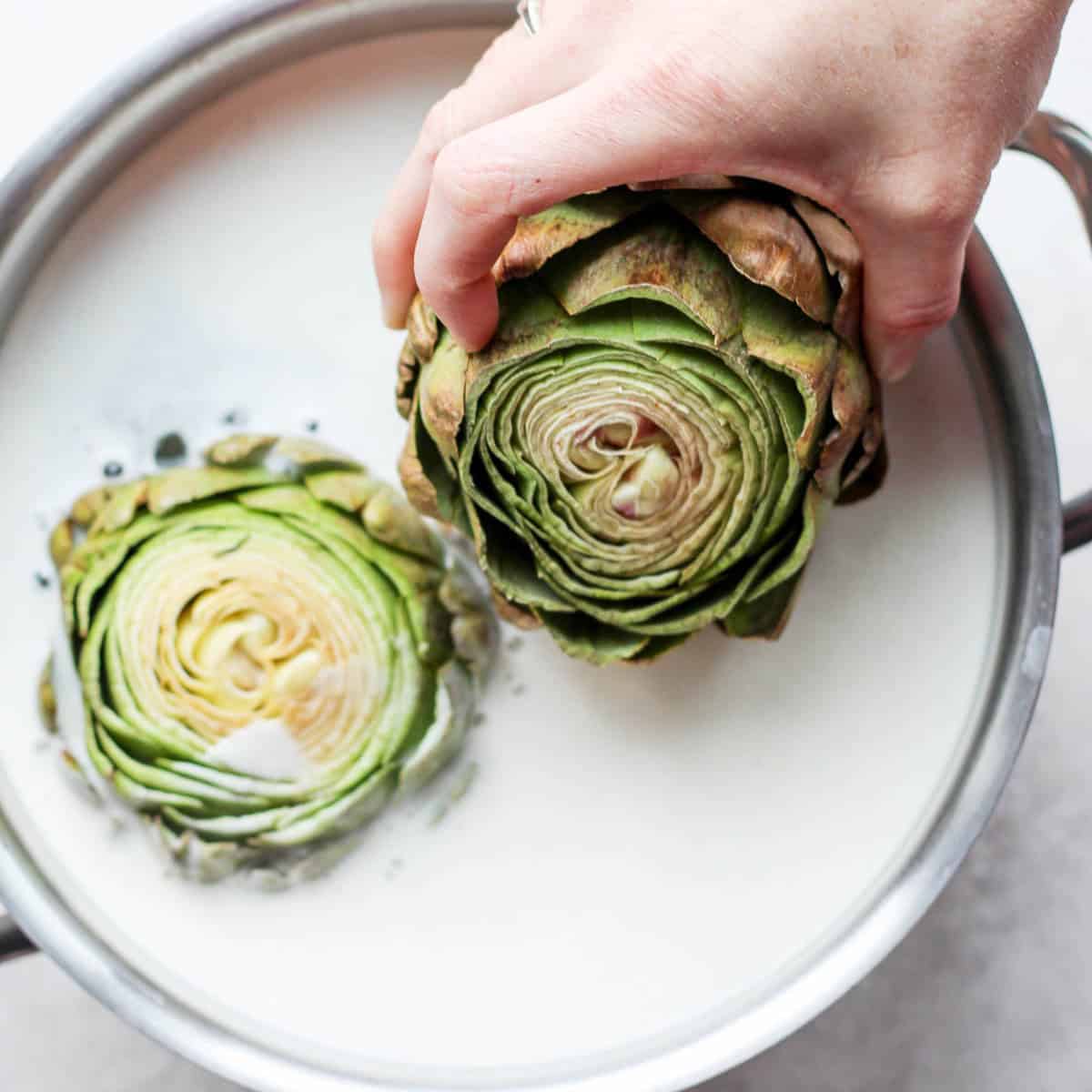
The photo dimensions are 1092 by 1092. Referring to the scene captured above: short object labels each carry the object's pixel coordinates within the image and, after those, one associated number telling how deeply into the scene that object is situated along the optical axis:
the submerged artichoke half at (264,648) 0.50
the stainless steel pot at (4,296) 0.50
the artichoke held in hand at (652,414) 0.44
